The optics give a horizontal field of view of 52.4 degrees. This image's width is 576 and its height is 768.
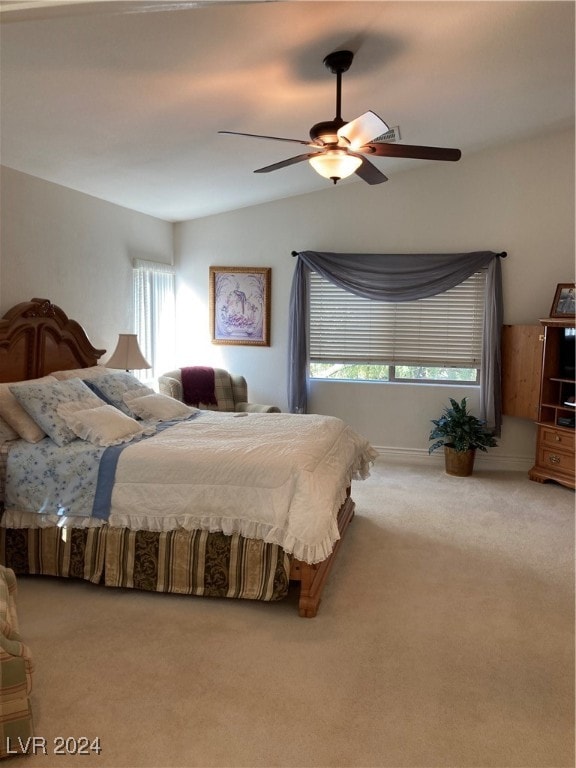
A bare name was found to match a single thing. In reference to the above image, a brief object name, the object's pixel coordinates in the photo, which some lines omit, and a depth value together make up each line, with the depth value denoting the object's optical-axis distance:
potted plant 5.24
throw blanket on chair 5.33
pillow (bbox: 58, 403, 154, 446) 3.19
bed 2.86
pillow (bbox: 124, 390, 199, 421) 3.84
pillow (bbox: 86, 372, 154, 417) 3.79
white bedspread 2.80
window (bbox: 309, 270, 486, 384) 5.66
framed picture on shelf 4.89
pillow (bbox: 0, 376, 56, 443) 3.22
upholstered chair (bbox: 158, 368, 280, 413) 5.17
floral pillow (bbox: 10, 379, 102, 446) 3.20
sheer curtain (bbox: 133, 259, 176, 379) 5.39
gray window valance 5.43
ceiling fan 2.79
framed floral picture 6.01
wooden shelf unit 4.90
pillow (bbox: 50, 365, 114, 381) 3.90
